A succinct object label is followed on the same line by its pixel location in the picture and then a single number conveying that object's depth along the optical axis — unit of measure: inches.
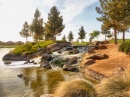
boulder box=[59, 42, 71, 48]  734.9
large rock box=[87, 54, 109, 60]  415.5
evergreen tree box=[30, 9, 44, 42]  1020.2
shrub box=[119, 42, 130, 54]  396.5
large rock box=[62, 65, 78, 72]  373.6
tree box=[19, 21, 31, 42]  1310.6
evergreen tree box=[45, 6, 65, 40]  929.3
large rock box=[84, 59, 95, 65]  377.9
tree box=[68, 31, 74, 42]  1574.3
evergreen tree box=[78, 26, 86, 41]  1340.9
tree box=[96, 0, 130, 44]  422.6
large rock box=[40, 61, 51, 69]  427.3
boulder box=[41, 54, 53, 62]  527.0
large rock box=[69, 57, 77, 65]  446.5
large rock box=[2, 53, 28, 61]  676.1
